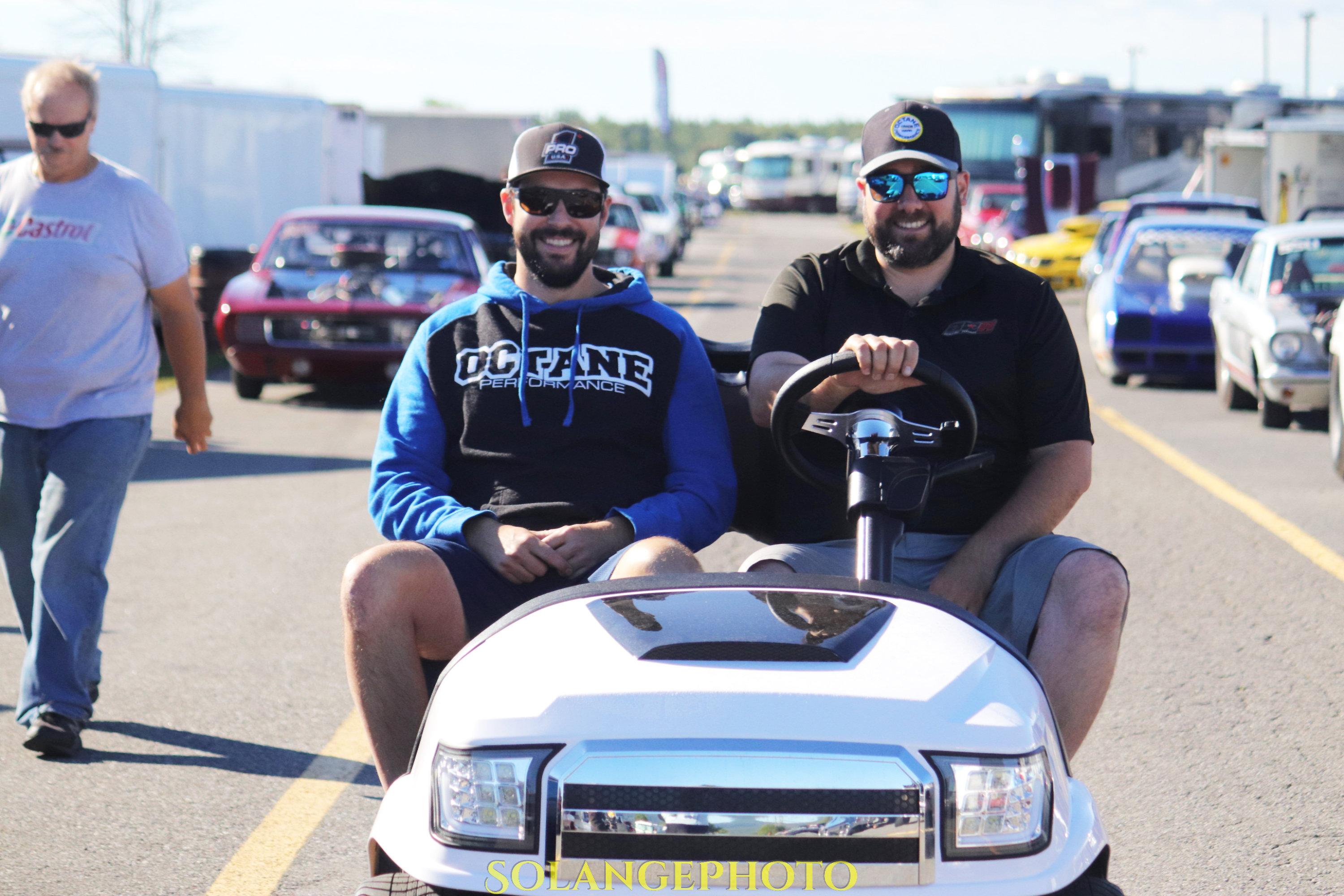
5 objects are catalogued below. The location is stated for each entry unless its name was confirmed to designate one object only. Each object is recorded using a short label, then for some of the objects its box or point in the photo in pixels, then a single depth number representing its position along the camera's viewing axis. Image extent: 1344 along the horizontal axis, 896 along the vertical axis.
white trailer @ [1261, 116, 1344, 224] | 27.44
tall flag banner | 85.75
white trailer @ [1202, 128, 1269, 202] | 30.84
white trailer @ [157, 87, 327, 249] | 18.69
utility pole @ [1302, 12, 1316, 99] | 84.31
